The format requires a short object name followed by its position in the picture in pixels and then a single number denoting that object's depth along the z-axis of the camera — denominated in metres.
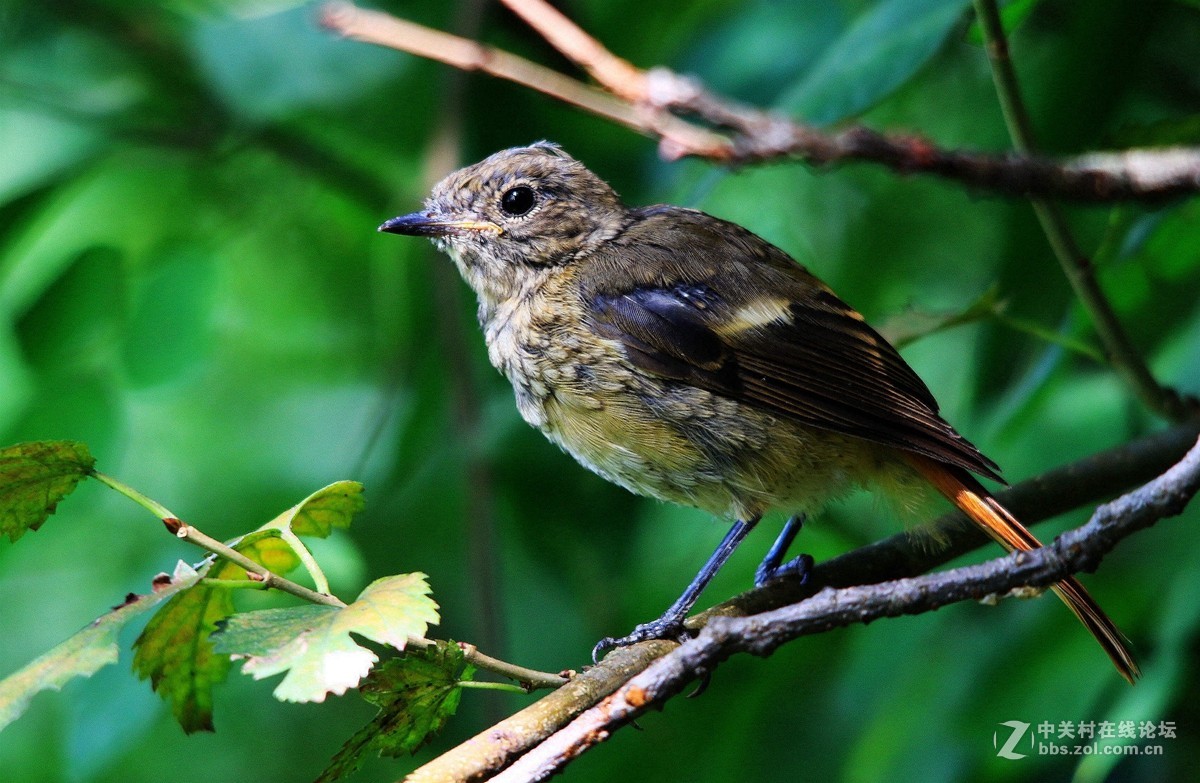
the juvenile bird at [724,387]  3.09
